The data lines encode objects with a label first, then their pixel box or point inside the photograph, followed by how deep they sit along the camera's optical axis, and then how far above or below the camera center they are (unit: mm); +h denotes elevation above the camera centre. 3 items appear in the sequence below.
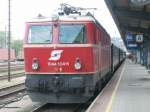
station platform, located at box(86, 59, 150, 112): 14320 -1662
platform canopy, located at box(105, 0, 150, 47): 33106 +3098
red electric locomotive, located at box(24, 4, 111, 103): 15391 -193
